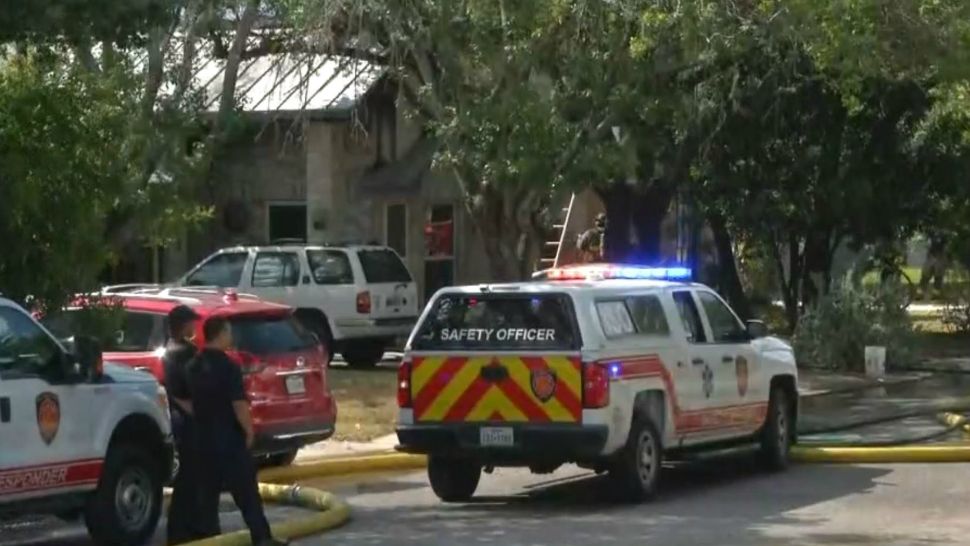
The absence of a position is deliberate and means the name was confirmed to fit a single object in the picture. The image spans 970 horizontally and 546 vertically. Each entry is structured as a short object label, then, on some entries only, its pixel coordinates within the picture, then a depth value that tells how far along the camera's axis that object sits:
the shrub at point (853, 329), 28.92
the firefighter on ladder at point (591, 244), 35.06
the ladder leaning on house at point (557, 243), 35.50
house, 31.94
